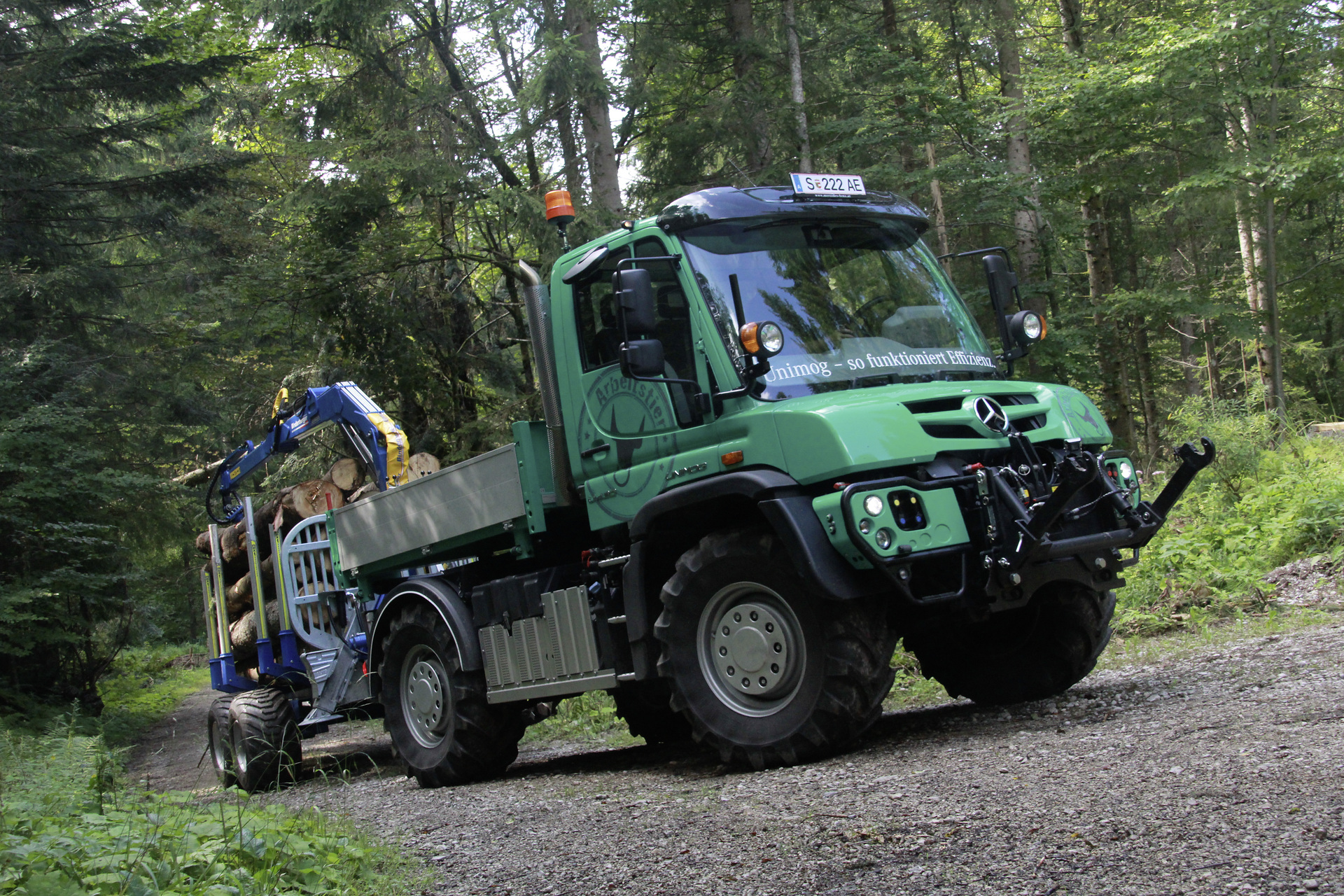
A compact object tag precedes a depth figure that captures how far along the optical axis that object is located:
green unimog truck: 5.41
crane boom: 9.83
